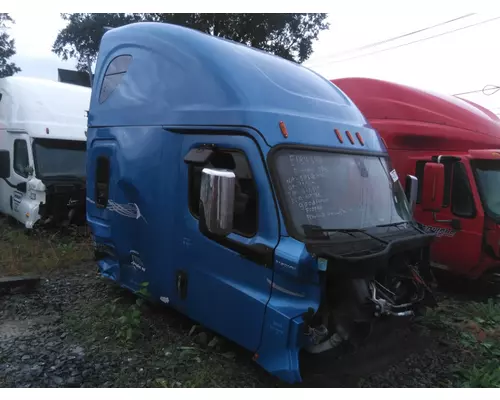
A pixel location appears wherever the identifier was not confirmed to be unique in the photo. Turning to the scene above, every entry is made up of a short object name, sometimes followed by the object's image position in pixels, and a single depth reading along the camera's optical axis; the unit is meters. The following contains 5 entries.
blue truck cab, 3.42
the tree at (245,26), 17.17
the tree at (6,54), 26.98
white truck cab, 8.24
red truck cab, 5.91
